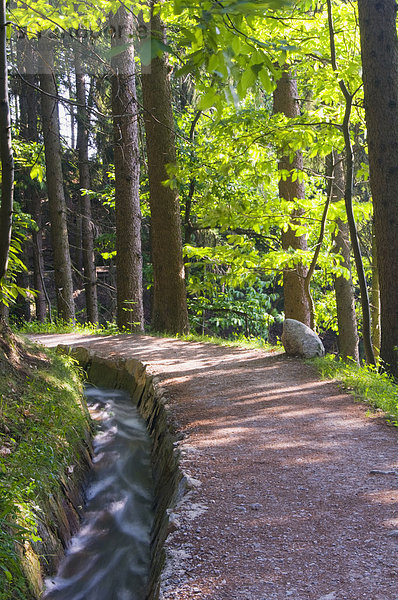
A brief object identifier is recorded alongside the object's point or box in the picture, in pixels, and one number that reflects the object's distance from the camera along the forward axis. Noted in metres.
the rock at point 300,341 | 8.32
